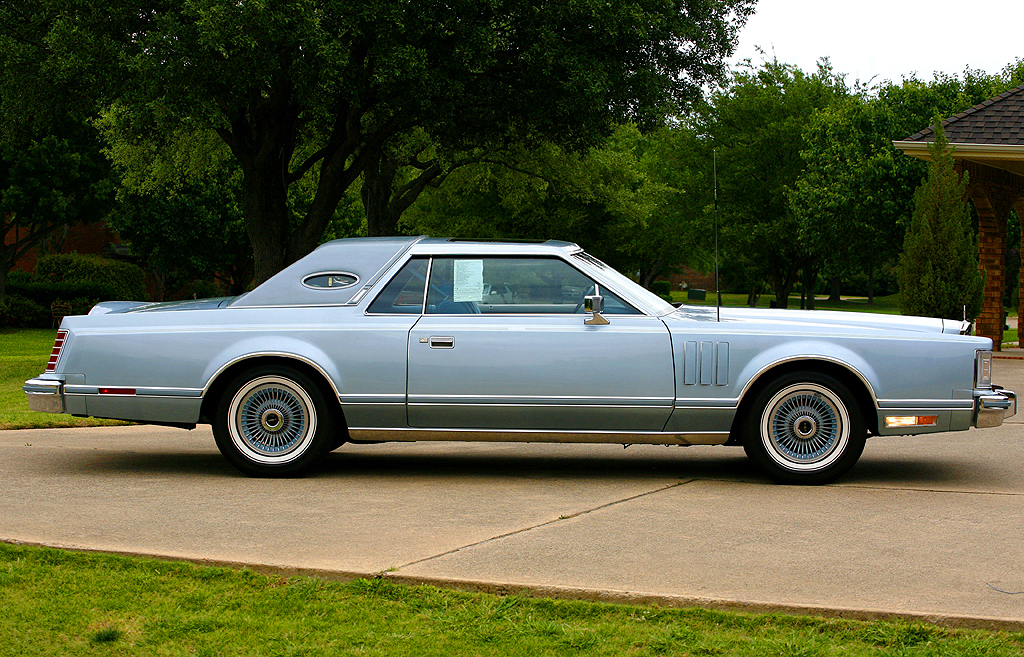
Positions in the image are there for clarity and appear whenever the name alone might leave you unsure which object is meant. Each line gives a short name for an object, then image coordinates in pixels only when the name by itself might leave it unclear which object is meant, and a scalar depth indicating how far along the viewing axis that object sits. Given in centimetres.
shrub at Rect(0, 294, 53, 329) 3434
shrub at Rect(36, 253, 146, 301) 3938
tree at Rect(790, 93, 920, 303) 3228
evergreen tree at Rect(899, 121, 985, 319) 1817
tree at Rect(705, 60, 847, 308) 4384
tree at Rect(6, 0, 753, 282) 1603
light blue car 721
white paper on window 758
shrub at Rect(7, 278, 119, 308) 3728
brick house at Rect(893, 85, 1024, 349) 2088
